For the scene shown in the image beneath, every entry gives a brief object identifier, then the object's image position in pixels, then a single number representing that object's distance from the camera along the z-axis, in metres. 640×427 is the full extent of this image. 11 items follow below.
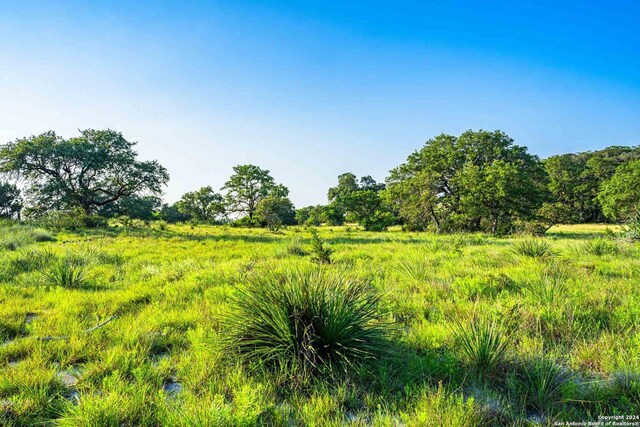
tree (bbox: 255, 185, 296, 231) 40.29
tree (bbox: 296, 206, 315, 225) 65.98
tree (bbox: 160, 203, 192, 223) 65.49
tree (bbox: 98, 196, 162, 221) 25.80
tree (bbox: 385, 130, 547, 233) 26.75
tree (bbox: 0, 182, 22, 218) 45.62
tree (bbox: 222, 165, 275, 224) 51.12
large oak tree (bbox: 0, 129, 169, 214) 23.33
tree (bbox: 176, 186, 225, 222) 60.81
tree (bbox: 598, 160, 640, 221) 30.30
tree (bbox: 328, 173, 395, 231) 37.19
